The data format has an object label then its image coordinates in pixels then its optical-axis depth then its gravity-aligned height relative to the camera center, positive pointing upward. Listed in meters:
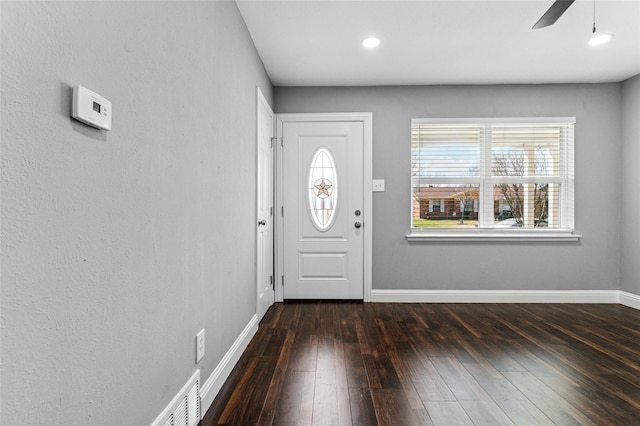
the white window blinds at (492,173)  3.92 +0.50
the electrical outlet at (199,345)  1.68 -0.64
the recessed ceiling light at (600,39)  2.82 +1.47
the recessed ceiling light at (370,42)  2.86 +1.44
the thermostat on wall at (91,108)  0.86 +0.27
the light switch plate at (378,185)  3.90 +0.34
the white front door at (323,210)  3.91 +0.06
